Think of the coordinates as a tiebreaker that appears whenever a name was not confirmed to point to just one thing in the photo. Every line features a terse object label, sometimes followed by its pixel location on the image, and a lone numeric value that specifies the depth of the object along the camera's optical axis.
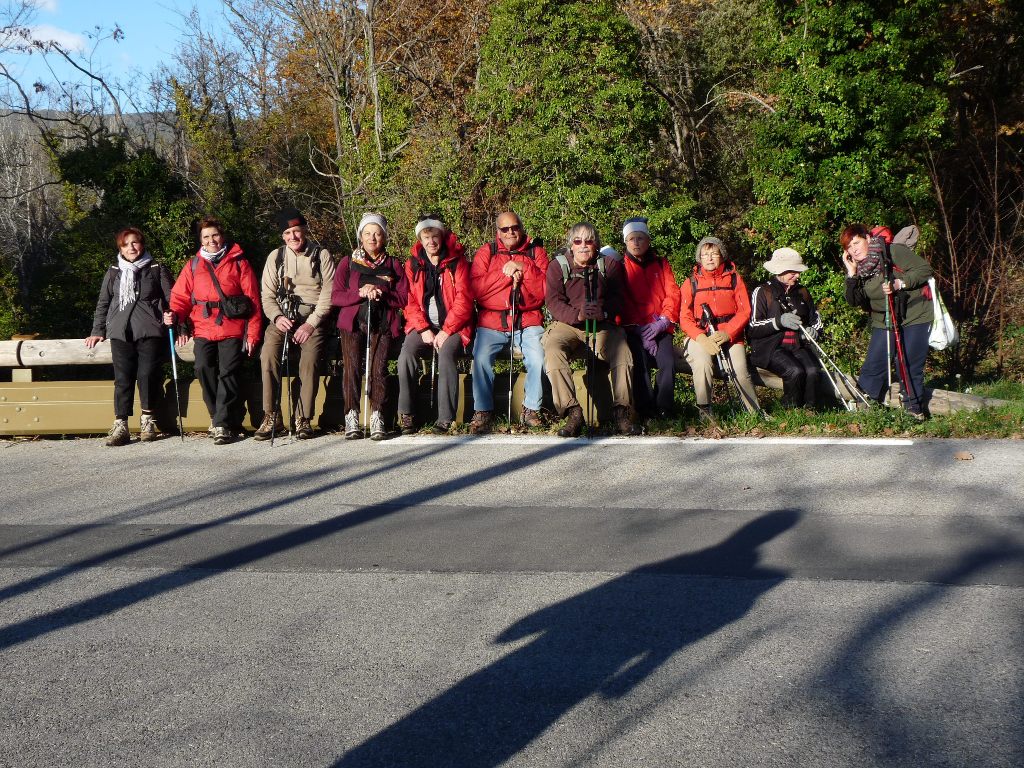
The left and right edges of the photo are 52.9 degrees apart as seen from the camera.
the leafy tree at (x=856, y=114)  16.72
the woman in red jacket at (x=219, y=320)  9.87
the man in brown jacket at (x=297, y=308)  9.89
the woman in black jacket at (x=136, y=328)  10.06
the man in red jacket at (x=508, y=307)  9.60
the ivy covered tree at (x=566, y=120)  19.56
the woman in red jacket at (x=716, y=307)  9.72
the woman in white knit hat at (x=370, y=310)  9.70
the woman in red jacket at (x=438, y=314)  9.66
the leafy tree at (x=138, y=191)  14.98
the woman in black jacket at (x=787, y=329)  9.94
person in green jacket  9.61
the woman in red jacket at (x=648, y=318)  9.67
